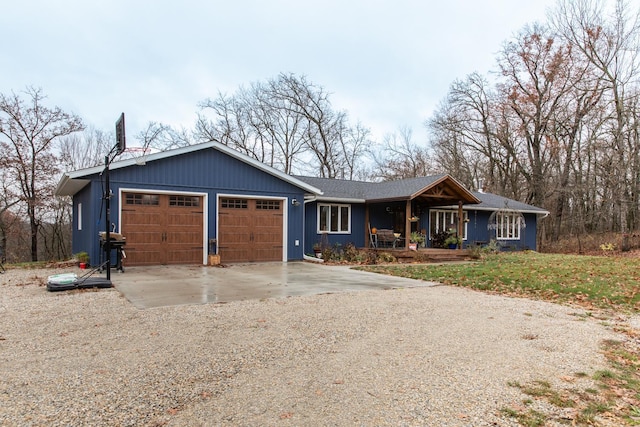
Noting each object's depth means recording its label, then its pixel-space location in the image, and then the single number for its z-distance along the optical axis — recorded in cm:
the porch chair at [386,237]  1590
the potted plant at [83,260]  1123
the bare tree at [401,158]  3266
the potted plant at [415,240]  1577
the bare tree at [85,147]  2202
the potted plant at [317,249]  1542
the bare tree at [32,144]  1934
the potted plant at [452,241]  1748
